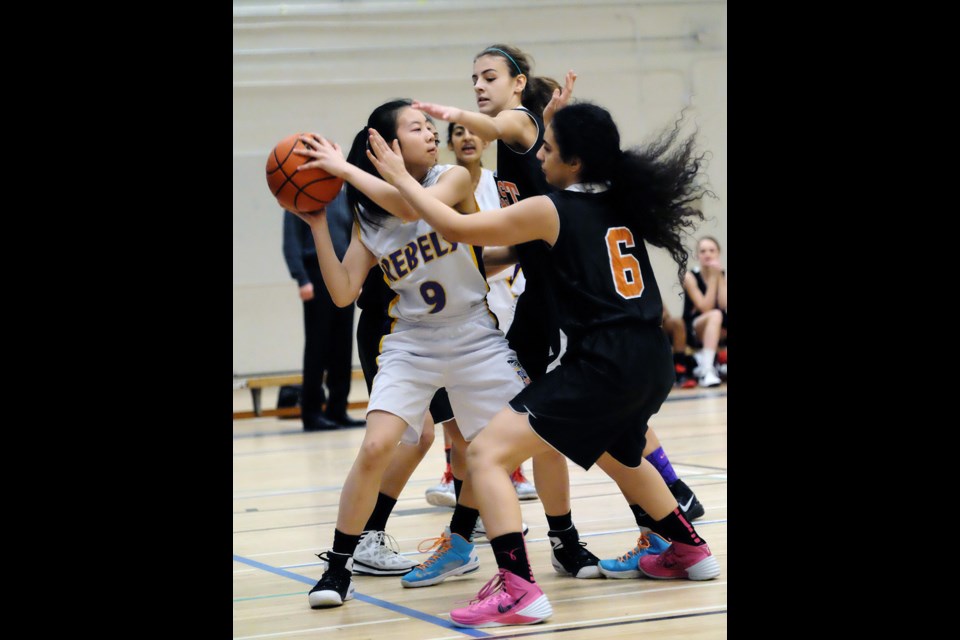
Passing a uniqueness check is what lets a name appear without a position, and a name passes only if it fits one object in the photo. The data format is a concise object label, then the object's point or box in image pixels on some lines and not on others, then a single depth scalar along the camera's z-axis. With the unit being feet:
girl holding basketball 21.25
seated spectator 70.23
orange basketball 21.52
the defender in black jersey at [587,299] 19.42
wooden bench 65.98
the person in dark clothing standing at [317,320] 54.75
